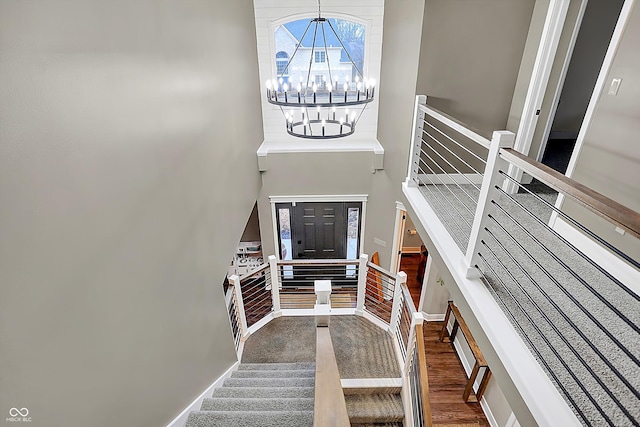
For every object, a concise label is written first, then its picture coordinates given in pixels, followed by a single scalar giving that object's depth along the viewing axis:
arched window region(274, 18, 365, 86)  5.61
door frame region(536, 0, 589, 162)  3.07
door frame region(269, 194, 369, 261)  6.21
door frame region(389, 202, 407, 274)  5.42
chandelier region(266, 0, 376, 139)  5.73
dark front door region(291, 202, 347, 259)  6.59
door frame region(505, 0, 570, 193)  3.16
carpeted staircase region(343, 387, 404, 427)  3.63
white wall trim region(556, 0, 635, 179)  2.20
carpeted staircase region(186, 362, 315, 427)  2.47
